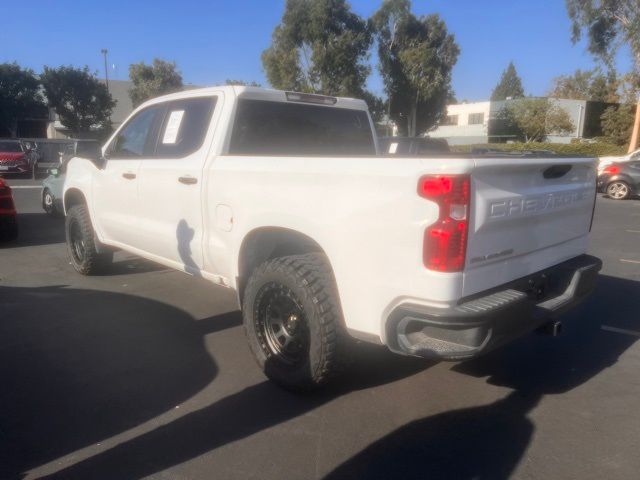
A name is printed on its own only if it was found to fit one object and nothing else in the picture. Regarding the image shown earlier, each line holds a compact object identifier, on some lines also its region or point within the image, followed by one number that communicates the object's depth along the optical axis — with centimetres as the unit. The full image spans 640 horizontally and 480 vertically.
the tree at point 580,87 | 5178
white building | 4503
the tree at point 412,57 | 3709
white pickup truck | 276
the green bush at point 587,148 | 3006
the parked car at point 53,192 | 1103
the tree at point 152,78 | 3891
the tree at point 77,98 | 4112
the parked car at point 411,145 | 1403
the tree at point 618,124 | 3578
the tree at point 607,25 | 2819
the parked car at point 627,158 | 1972
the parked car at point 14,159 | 2120
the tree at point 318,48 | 3325
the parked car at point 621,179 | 1670
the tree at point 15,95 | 4425
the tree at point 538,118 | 4250
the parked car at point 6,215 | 861
